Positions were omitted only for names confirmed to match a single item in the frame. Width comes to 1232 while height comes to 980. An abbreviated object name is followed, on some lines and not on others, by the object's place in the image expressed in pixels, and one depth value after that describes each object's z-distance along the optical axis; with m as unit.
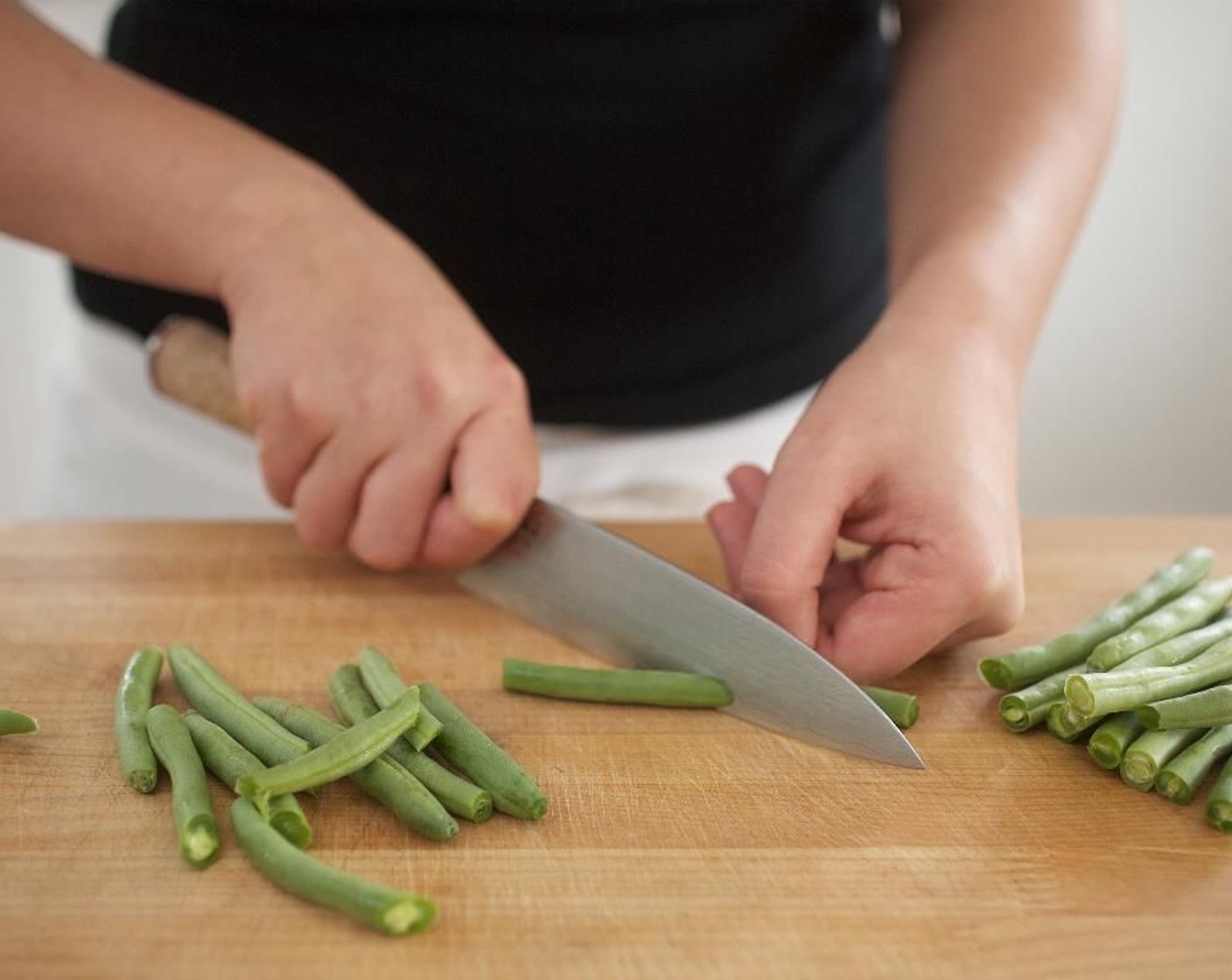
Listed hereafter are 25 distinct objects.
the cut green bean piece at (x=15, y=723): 0.48
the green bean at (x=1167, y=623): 0.50
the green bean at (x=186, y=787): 0.43
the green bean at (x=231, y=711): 0.47
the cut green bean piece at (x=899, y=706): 0.51
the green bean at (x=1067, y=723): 0.49
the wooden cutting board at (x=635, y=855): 0.41
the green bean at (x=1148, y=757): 0.47
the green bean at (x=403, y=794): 0.44
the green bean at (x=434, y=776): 0.45
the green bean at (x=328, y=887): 0.41
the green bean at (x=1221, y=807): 0.45
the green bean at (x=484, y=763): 0.46
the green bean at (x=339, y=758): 0.44
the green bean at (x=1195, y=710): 0.47
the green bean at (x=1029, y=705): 0.50
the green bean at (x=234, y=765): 0.44
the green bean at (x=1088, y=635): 0.52
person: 0.53
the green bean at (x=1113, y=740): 0.48
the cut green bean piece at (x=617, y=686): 0.52
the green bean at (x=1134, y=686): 0.48
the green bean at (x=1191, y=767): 0.47
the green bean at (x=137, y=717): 0.46
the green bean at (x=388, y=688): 0.47
